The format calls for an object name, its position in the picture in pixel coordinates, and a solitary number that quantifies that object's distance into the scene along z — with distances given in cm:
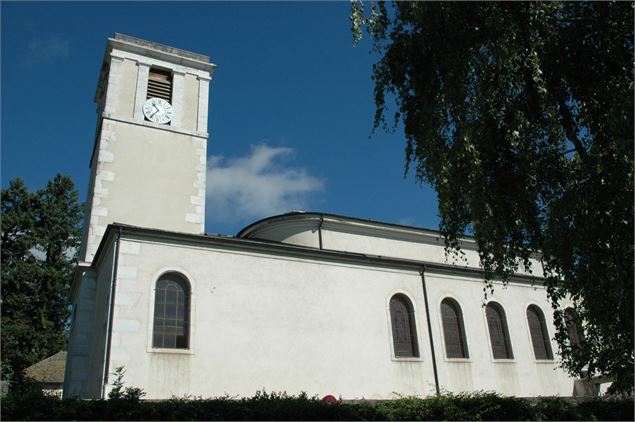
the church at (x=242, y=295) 1435
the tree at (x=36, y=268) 3475
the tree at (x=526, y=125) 823
